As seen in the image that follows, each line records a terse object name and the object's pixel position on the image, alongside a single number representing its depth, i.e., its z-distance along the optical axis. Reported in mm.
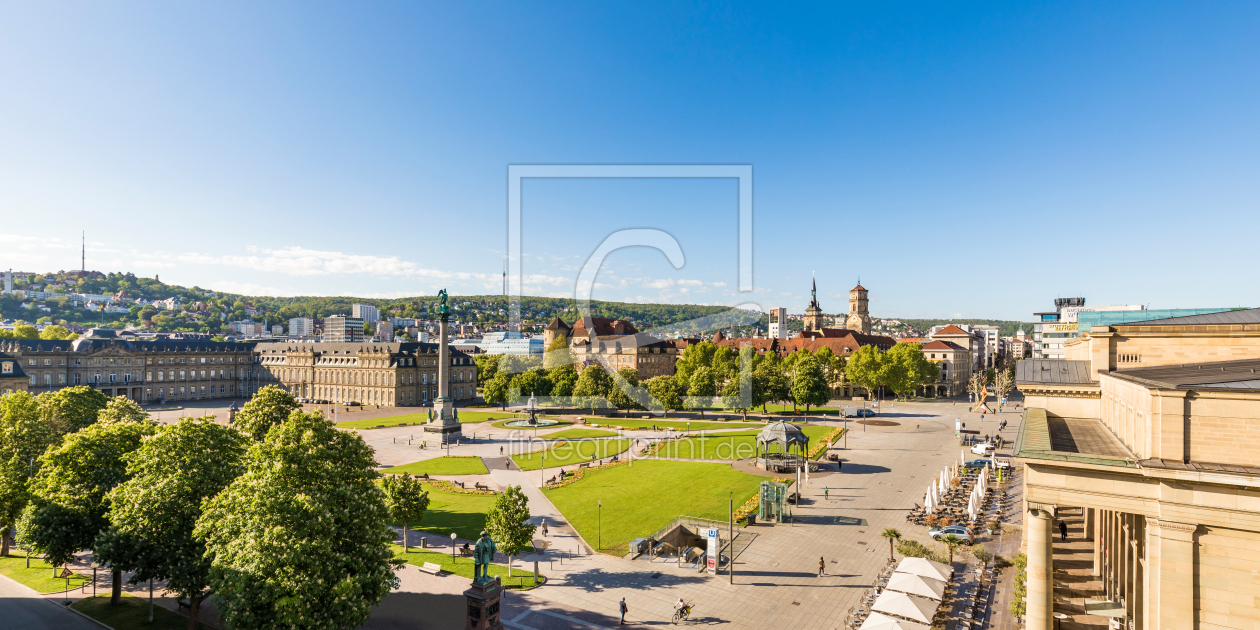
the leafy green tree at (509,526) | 30016
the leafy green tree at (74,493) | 25375
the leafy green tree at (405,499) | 32969
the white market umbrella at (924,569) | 25753
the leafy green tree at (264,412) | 43531
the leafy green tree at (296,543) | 18891
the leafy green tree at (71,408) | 42531
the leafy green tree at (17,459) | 28875
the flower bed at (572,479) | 48188
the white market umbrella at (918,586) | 24220
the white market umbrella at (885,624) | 21984
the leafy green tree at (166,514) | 22797
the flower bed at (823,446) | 59856
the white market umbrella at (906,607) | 22844
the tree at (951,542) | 31370
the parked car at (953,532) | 35406
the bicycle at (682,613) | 25123
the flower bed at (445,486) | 47344
